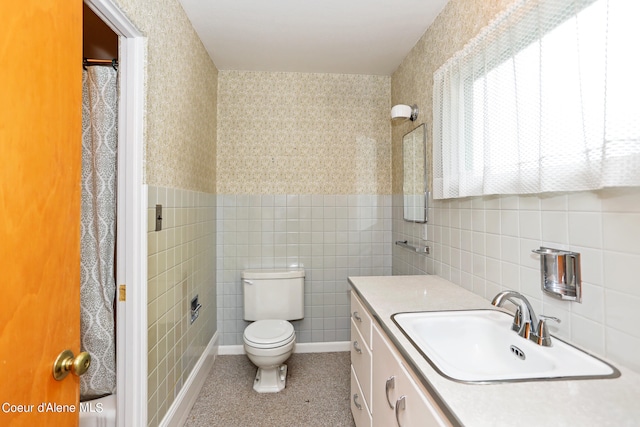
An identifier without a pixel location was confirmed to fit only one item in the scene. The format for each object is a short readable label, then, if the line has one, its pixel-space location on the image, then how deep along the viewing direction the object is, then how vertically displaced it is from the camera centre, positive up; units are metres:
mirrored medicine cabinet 1.97 +0.31
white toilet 2.22 -0.66
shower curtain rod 1.38 +0.75
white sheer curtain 0.74 +0.38
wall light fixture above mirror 2.06 +0.75
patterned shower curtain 1.33 +0.00
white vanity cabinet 0.79 -0.60
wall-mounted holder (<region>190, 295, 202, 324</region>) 1.93 -0.62
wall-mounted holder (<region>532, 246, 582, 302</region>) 0.92 -0.19
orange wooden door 0.57 +0.03
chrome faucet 0.92 -0.36
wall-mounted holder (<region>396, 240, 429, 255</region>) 1.91 -0.22
